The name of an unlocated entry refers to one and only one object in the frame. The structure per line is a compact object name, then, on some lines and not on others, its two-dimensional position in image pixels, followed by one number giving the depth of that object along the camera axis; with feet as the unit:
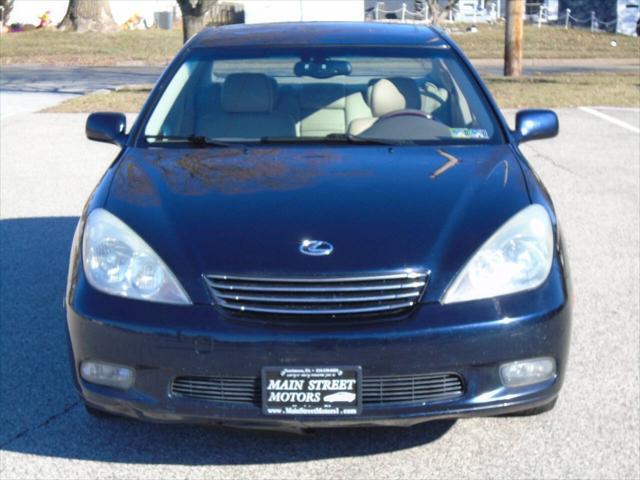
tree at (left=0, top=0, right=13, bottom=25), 135.29
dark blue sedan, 11.76
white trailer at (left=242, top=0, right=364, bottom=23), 96.48
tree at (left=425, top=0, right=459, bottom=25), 88.21
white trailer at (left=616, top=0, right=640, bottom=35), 143.95
